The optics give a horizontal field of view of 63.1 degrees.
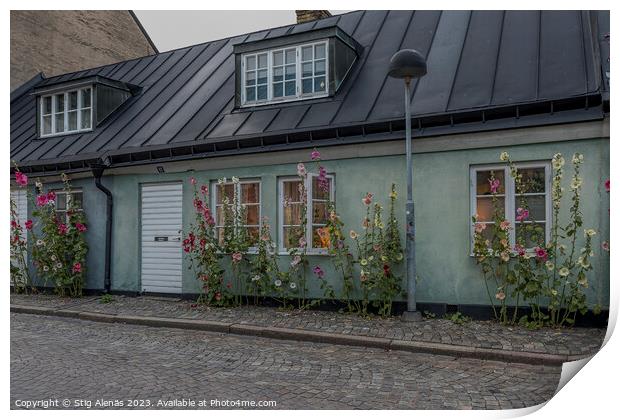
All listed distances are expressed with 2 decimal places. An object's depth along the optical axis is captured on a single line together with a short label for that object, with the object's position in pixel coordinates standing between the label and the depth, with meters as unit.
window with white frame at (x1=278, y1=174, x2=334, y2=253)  7.91
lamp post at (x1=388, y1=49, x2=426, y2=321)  6.74
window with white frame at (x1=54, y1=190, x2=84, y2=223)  10.05
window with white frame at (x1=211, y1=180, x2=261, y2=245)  8.52
